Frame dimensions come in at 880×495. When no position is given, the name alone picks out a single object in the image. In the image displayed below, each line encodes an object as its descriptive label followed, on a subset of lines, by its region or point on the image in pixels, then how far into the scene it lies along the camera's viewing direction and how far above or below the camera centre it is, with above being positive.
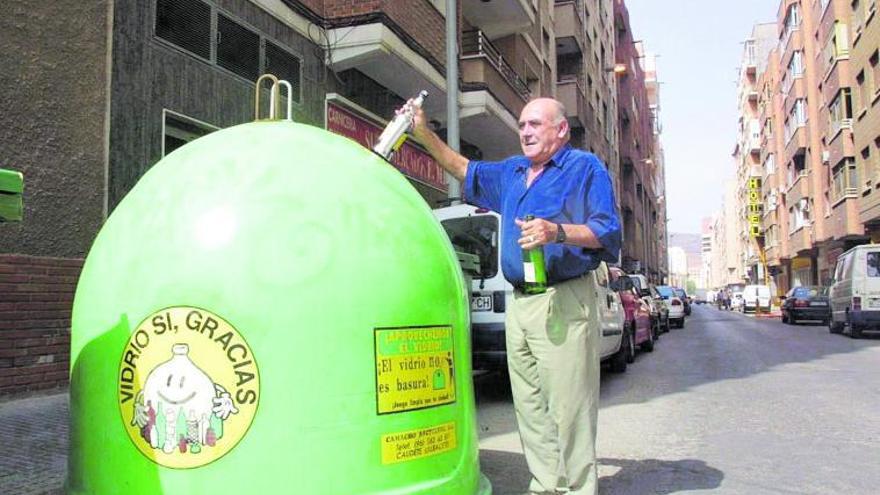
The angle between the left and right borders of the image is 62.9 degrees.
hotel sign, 60.28 +7.72
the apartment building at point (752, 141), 62.69 +15.26
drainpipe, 11.23 +3.57
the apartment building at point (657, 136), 98.31 +25.74
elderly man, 2.97 -0.02
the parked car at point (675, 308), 24.95 -0.30
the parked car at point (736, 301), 51.92 -0.24
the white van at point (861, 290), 16.88 +0.12
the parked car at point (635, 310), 10.66 -0.17
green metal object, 1.91 +0.32
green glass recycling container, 1.91 -0.07
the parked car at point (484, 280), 6.81 +0.23
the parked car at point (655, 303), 15.18 -0.09
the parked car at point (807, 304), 26.27 -0.30
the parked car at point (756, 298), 41.75 -0.05
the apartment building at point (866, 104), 25.47 +7.09
